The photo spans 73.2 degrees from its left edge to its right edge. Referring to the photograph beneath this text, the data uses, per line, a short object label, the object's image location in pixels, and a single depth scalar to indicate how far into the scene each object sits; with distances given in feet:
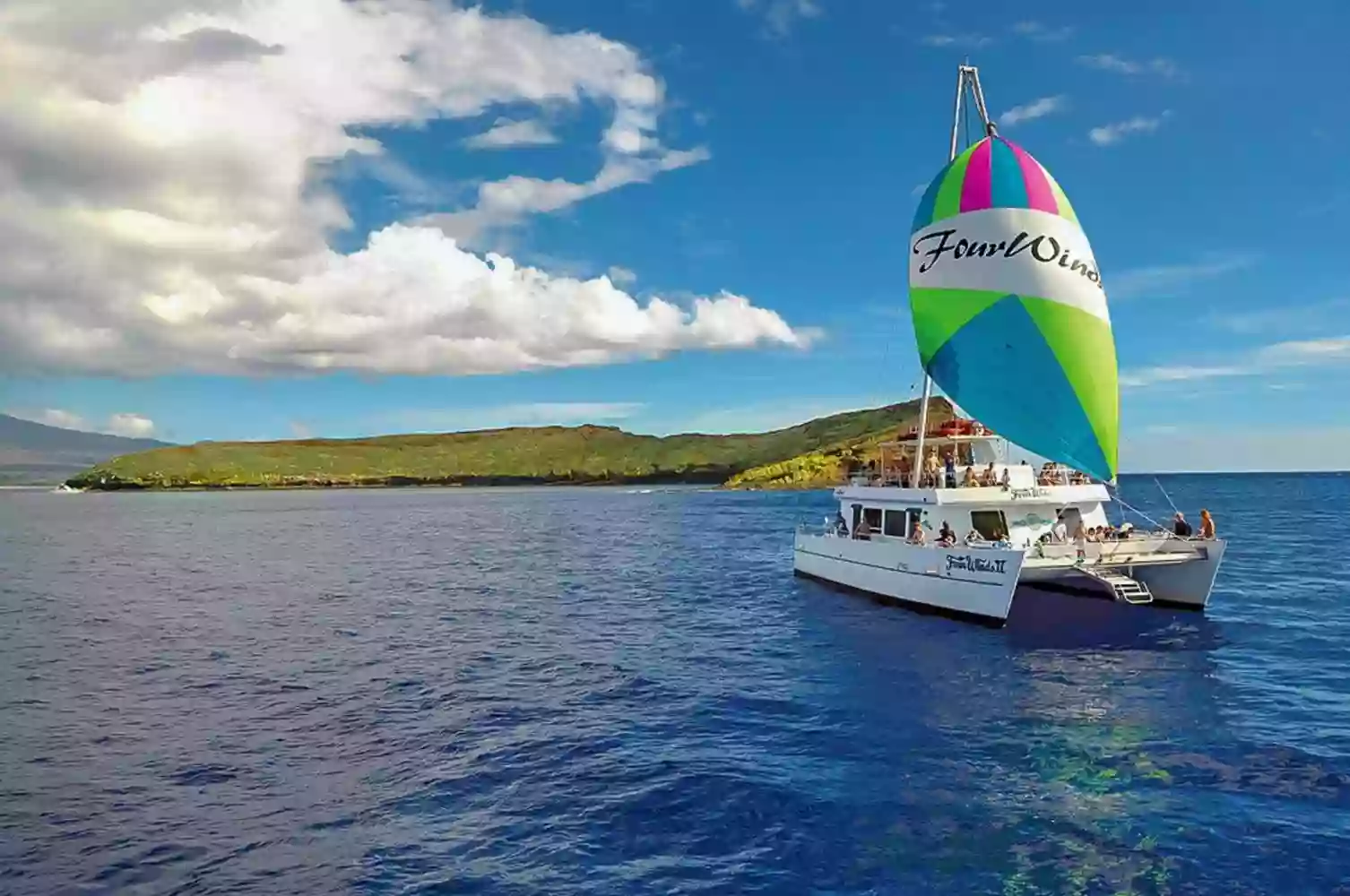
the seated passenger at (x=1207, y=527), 96.73
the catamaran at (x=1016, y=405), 94.53
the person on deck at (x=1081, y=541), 92.86
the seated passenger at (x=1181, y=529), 99.37
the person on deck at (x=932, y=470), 113.29
